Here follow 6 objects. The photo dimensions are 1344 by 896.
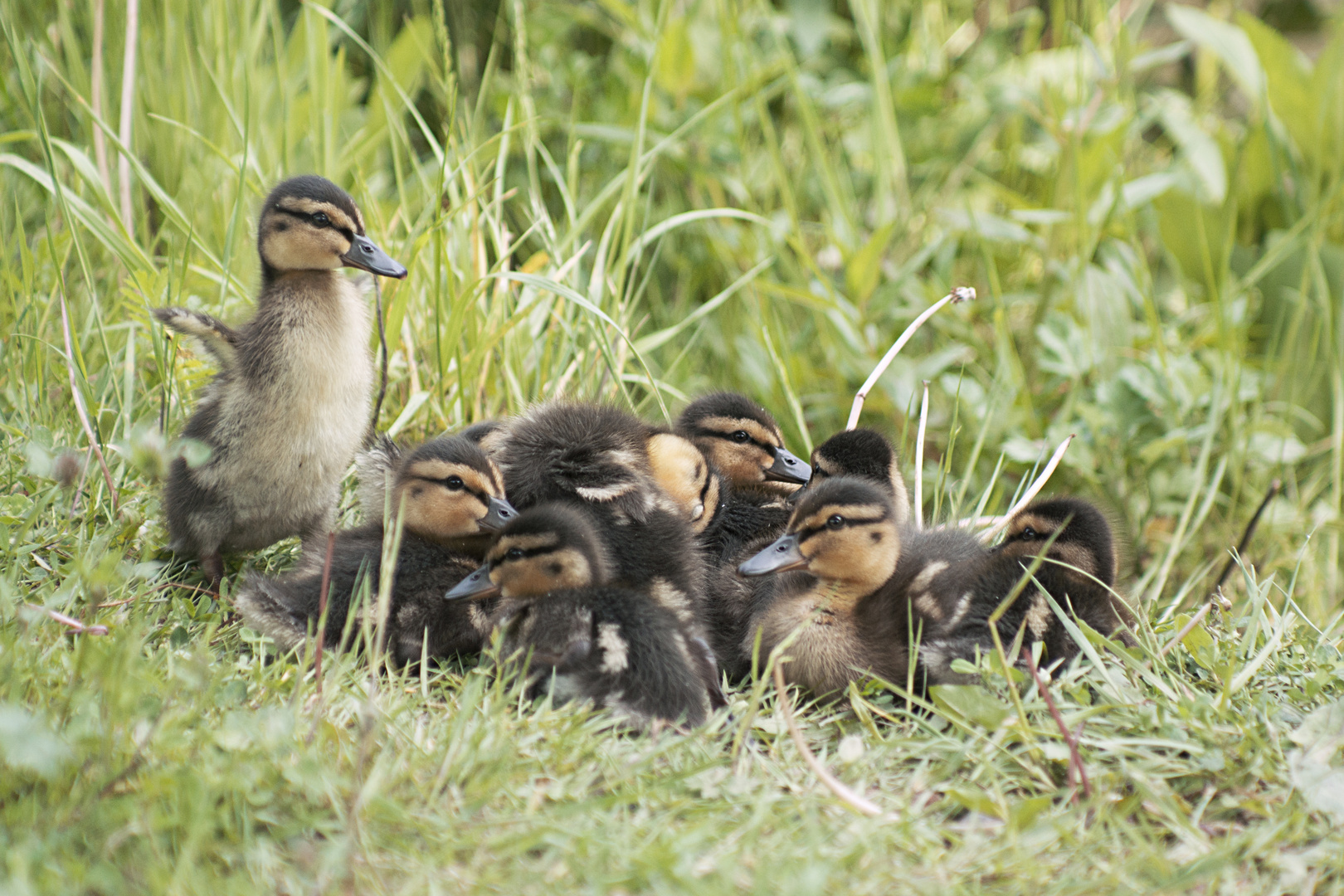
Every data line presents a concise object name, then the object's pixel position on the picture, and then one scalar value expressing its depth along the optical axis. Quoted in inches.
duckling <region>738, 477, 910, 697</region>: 210.4
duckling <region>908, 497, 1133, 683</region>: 204.4
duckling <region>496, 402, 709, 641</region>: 217.8
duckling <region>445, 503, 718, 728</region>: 188.4
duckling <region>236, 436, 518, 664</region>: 202.4
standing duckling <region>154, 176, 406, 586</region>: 221.3
